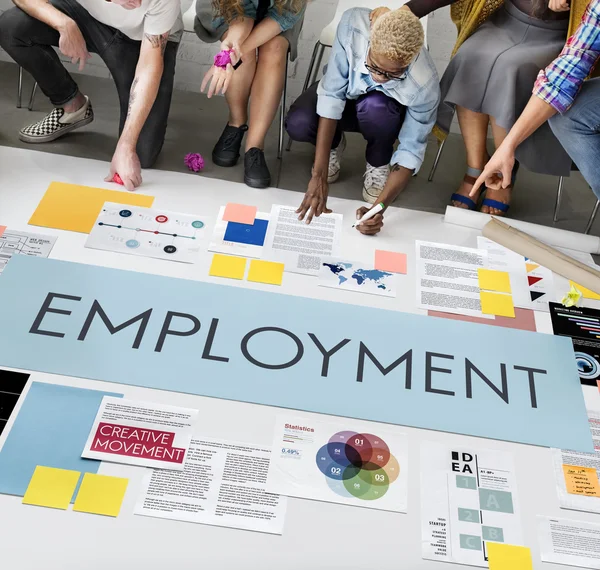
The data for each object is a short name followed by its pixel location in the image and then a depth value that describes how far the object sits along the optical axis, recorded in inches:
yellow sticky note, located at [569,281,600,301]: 98.0
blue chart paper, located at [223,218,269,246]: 97.3
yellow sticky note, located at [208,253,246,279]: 91.4
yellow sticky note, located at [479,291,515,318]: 93.1
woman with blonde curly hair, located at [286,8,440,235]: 101.0
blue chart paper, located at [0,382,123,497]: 66.2
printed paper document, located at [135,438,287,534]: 65.4
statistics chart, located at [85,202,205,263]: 92.7
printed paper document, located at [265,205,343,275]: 95.3
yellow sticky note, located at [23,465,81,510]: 64.3
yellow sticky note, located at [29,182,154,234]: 94.7
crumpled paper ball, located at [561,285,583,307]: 95.7
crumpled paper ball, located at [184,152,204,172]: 113.2
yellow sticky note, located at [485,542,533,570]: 66.3
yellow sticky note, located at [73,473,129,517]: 64.5
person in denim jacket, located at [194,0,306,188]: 106.7
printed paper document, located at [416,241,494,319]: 93.0
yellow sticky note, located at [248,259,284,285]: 91.5
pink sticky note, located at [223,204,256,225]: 100.8
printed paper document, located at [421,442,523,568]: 67.0
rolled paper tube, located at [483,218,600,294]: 99.1
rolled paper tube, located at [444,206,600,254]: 107.5
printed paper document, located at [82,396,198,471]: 68.7
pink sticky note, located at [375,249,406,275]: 97.1
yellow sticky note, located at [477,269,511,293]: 96.7
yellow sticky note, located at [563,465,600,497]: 73.2
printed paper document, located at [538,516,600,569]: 67.6
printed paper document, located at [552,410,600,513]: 72.1
